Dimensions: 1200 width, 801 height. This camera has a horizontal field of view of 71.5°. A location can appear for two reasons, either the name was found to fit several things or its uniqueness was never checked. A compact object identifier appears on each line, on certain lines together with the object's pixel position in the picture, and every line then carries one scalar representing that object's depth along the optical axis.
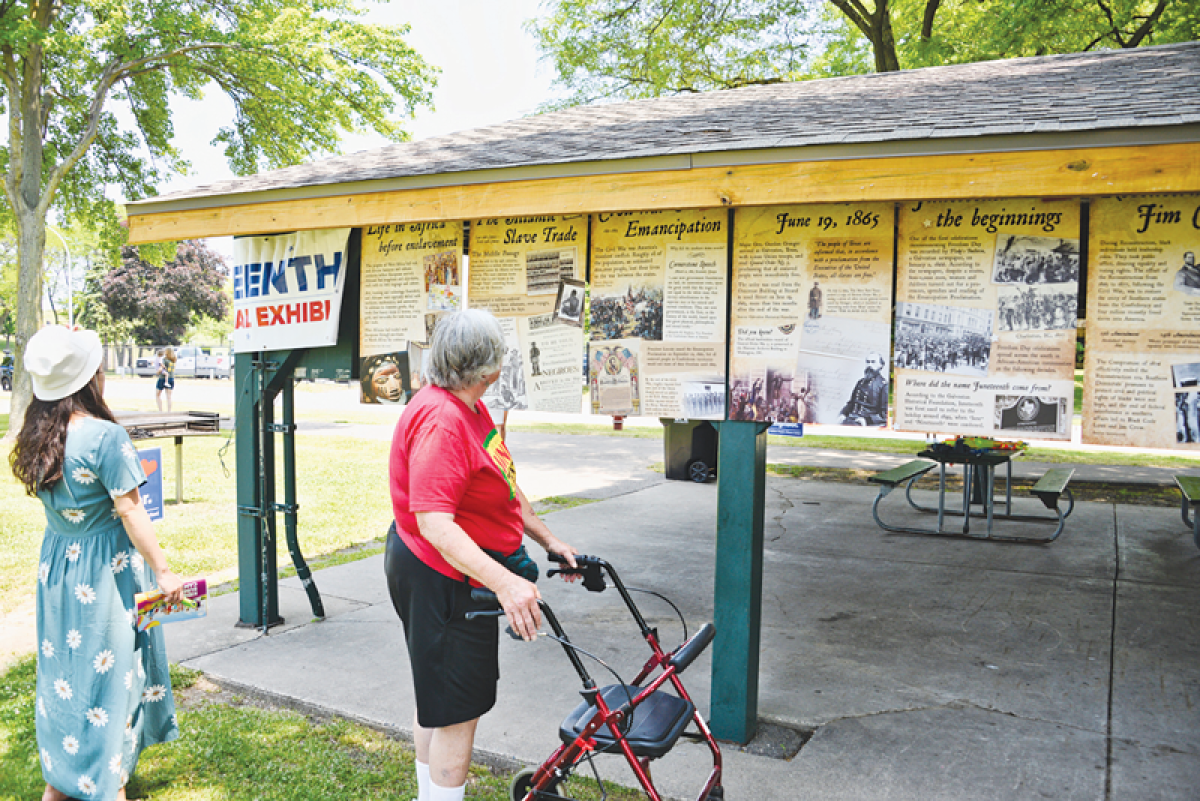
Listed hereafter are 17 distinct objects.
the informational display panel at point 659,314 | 3.72
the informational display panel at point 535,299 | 4.02
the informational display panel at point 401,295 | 4.41
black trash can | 12.13
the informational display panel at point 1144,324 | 2.99
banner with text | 4.78
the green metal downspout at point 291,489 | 5.04
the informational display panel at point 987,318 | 3.15
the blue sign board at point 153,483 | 4.76
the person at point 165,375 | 21.25
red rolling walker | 2.43
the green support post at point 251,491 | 5.09
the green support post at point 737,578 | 3.70
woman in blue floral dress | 2.86
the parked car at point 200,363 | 44.00
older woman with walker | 2.38
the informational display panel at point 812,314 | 3.42
